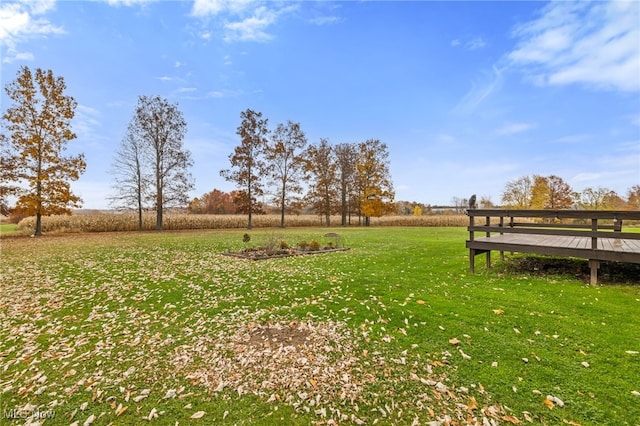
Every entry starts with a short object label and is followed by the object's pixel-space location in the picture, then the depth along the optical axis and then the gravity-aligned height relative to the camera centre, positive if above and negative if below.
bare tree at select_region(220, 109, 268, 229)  28.33 +5.39
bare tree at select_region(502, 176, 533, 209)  40.94 +2.57
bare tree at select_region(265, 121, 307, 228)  30.88 +5.86
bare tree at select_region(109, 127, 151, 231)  24.48 +3.35
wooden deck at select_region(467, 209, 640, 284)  6.01 -0.91
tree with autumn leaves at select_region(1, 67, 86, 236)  18.06 +4.75
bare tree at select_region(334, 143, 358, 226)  37.41 +5.93
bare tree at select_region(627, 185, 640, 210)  36.53 +1.61
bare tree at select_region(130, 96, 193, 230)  24.70 +6.11
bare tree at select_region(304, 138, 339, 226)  35.94 +3.75
